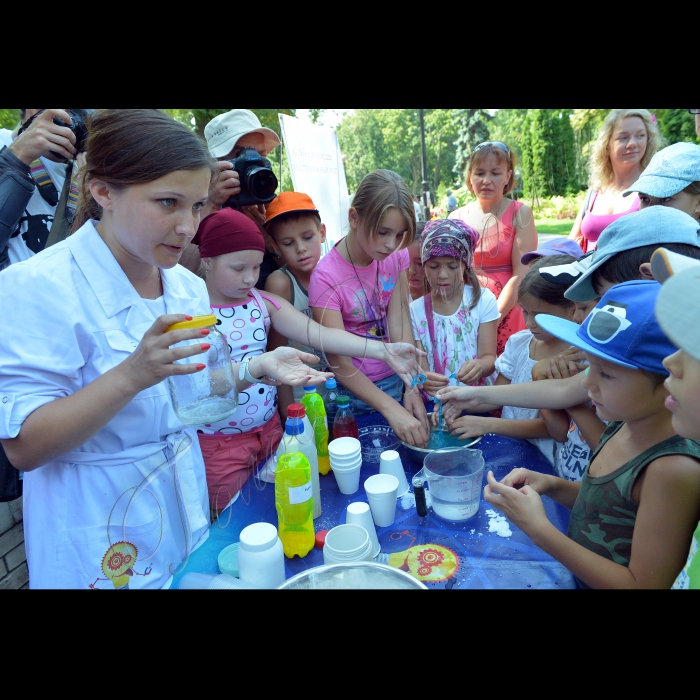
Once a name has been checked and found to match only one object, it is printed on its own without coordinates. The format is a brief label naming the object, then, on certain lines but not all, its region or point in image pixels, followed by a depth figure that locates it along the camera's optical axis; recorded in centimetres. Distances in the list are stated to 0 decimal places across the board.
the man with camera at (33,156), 175
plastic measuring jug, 155
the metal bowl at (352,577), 110
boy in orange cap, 242
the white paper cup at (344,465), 172
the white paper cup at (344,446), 173
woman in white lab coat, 114
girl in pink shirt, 226
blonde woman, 297
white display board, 453
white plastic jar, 127
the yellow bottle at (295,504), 142
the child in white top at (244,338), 202
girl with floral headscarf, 255
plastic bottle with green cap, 201
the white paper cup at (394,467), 173
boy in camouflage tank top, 109
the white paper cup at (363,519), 145
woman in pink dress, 314
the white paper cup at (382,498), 156
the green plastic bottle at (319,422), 192
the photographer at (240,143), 252
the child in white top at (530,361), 198
